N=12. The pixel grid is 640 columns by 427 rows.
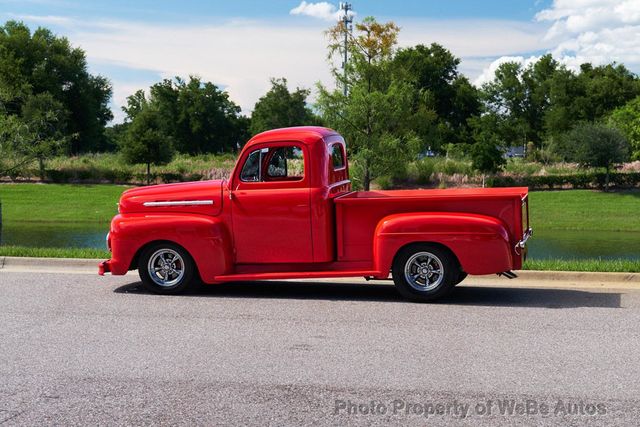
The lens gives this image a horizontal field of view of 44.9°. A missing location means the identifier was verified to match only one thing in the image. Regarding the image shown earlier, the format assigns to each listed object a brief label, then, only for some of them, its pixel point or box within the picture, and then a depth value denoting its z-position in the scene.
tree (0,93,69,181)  31.41
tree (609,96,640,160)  52.06
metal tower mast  36.91
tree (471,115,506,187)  43.03
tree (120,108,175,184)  47.66
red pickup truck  8.95
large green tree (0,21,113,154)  67.81
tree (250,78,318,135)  61.72
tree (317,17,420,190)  34.53
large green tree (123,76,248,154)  72.69
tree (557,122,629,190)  43.38
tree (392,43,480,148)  76.62
